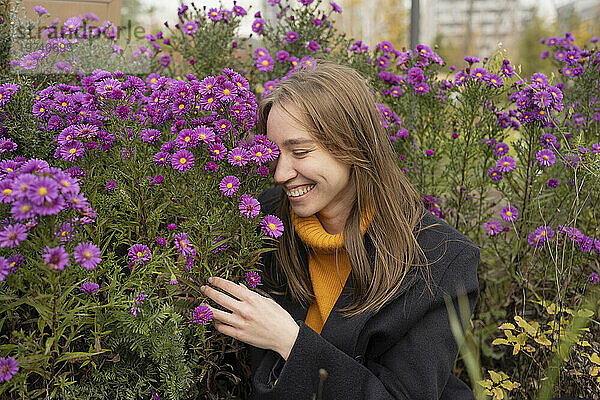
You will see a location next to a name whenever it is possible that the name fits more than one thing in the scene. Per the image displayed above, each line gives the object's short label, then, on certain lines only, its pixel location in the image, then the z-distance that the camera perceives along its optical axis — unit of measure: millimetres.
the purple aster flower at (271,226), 1466
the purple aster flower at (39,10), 2516
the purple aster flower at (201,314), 1379
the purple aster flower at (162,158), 1481
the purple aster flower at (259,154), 1444
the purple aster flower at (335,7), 2590
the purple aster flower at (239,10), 2566
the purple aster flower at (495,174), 2281
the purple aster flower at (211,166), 1433
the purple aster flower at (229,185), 1404
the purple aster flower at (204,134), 1415
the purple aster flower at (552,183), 2280
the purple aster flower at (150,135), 1578
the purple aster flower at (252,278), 1531
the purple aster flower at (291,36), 2658
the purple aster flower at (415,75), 2359
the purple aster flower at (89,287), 1227
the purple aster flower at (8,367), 1086
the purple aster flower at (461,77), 2312
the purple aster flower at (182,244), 1397
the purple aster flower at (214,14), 2498
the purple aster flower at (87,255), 1082
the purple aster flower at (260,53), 2498
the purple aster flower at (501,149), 2312
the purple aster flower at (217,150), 1433
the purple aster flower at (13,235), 1003
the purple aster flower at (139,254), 1352
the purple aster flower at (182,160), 1417
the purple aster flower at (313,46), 2559
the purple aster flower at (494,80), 2223
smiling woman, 1546
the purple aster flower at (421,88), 2387
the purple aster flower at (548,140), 2234
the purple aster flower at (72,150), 1413
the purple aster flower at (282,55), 2516
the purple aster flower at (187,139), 1414
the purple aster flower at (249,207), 1409
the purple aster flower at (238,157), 1434
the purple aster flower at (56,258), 1008
